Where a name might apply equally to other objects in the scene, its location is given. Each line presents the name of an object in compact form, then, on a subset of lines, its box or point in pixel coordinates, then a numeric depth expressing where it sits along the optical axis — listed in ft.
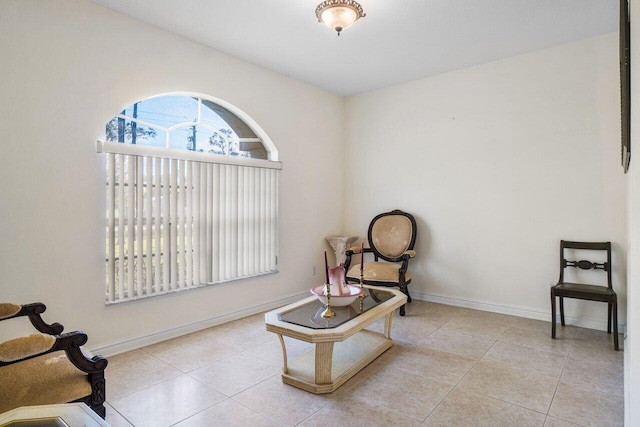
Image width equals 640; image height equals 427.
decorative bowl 8.52
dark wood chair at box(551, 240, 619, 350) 9.41
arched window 9.35
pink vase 8.70
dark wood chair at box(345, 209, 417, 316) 12.60
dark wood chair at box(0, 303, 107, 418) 4.82
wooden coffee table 7.14
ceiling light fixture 8.31
